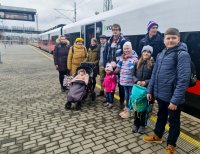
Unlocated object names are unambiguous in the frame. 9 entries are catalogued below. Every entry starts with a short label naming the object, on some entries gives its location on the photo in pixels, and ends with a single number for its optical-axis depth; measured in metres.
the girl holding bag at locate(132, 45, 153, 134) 2.52
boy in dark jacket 1.86
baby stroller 3.48
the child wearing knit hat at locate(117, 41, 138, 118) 2.92
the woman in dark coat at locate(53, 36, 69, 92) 4.45
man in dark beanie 2.91
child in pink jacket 3.54
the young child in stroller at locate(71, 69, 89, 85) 3.67
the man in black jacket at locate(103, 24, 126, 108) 3.33
